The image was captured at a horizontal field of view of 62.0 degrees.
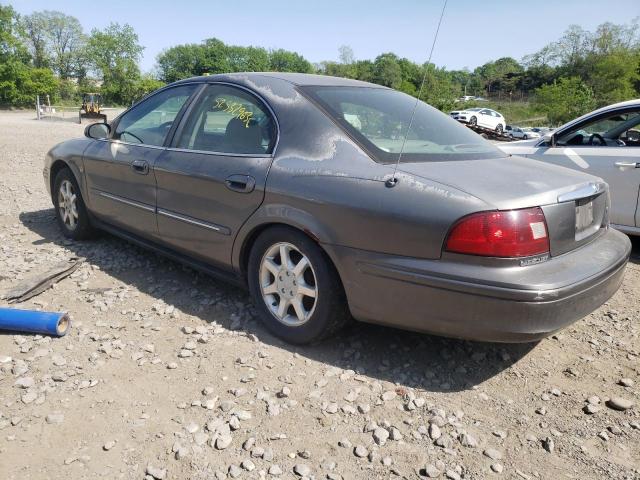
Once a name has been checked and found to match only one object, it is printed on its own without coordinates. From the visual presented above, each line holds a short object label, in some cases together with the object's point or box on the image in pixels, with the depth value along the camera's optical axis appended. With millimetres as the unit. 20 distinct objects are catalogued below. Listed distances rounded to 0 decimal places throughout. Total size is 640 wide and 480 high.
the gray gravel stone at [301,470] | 2094
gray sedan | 2395
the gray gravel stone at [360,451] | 2212
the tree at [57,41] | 75625
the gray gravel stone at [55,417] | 2393
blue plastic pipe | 3096
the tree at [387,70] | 82262
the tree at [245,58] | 111375
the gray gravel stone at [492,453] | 2207
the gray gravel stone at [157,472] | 2064
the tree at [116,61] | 62438
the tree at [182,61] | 105188
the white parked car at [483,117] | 34053
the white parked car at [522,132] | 30072
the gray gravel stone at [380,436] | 2294
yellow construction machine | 31531
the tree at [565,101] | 37281
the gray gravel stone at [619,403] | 2553
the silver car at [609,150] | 4887
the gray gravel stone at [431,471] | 2104
